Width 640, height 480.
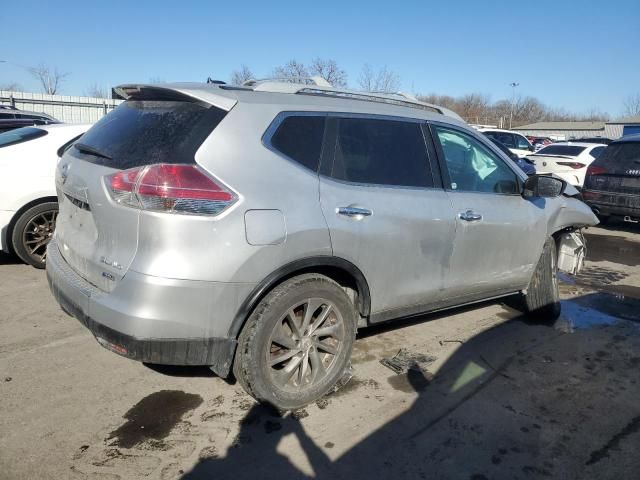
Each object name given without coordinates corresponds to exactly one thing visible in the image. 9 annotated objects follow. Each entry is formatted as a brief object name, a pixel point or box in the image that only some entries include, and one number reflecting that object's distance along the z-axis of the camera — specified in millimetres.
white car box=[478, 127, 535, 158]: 17359
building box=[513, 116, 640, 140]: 69312
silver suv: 2539
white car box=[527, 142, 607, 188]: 13131
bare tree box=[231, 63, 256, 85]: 33031
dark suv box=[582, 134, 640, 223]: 8719
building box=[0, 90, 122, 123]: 26002
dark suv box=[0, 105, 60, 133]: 14485
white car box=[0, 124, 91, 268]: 5113
